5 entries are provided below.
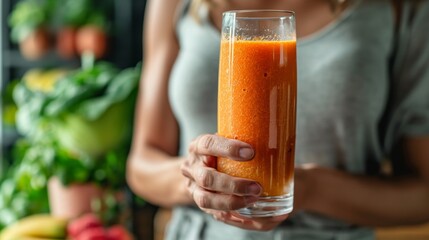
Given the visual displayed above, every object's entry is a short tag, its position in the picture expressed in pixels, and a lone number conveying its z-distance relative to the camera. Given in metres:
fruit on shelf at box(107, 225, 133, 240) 1.79
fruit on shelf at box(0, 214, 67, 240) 1.77
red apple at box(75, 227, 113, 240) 1.74
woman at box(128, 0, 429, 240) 1.33
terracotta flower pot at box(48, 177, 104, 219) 1.96
